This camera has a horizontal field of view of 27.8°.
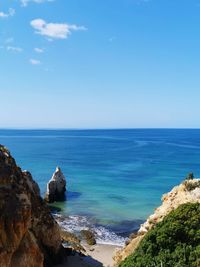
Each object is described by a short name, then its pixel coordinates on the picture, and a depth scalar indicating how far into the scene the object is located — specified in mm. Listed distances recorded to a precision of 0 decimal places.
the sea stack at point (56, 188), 58381
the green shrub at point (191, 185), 29148
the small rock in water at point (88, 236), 39406
